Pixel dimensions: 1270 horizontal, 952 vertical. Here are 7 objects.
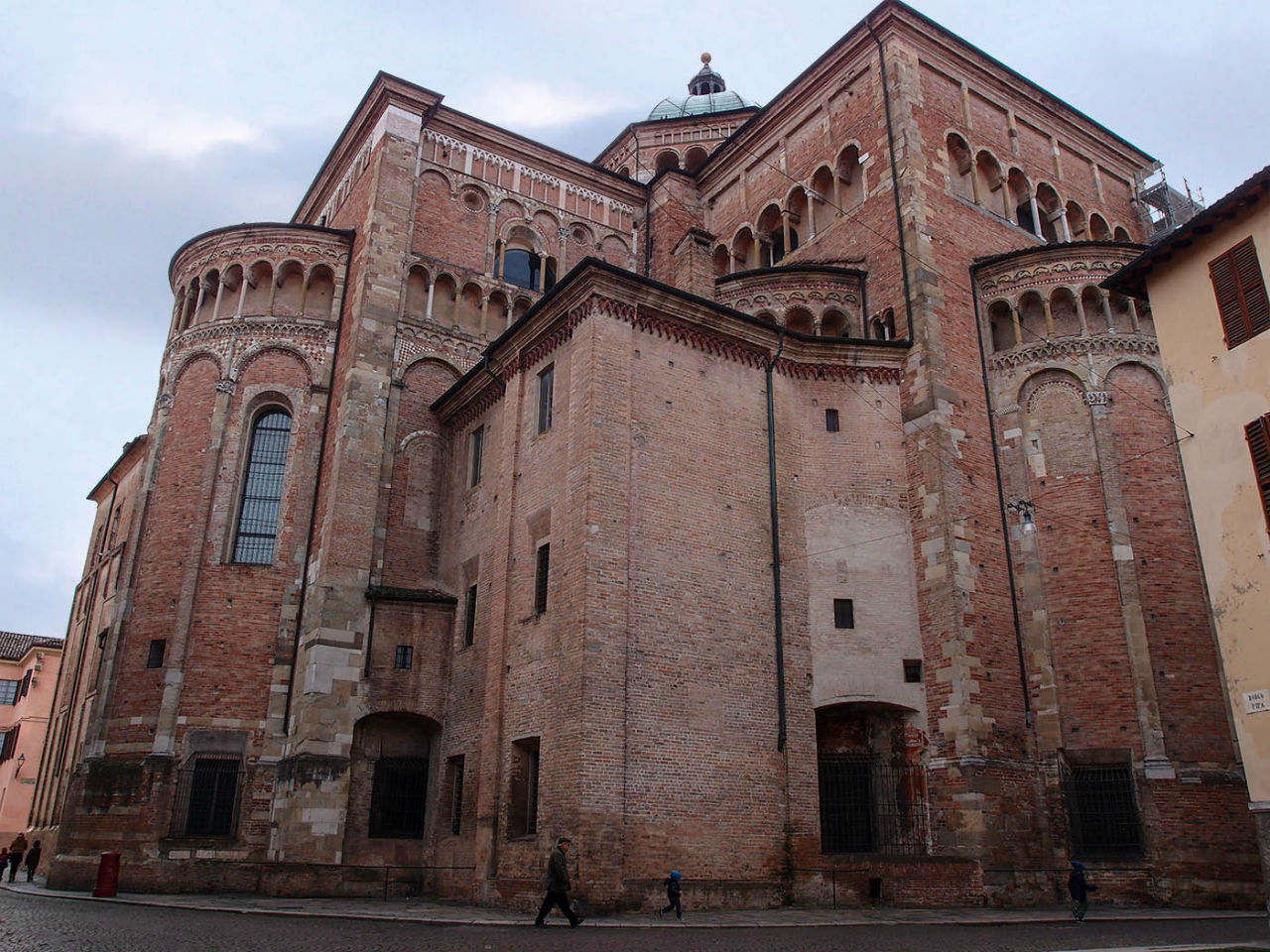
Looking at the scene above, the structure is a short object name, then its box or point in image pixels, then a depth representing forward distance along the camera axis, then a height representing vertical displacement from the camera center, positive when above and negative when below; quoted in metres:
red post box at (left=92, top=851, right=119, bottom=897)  17.81 -0.38
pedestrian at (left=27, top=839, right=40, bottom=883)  26.39 -0.15
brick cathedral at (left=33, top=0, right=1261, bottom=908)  17.39 +5.44
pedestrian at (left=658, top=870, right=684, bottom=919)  14.90 -0.44
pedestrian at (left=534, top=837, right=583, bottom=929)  13.50 -0.39
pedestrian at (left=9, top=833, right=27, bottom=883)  25.83 +0.01
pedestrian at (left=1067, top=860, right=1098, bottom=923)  15.73 -0.36
